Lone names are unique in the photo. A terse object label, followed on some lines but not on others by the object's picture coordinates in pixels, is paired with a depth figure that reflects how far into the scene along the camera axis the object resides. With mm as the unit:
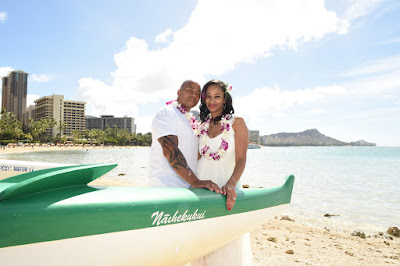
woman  2344
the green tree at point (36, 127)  79144
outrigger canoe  1349
